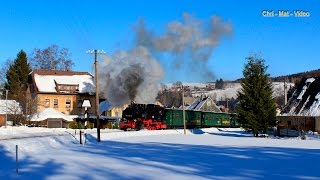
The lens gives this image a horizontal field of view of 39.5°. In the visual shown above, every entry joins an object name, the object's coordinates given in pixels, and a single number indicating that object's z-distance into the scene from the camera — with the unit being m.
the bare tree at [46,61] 92.06
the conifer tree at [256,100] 46.25
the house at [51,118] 66.00
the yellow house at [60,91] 77.50
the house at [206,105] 99.19
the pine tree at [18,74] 83.50
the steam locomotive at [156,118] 56.31
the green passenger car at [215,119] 75.25
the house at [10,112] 70.06
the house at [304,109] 49.69
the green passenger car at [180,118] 63.84
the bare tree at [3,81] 87.32
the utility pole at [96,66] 40.72
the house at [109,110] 78.12
